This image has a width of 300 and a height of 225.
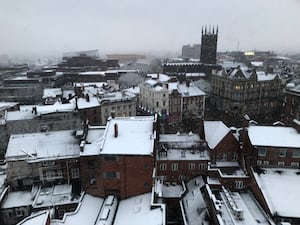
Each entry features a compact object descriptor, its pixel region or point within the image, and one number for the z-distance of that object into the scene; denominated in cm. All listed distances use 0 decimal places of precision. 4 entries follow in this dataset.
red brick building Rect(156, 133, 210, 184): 4278
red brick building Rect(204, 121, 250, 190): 3850
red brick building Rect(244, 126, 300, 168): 3872
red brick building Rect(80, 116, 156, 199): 3559
